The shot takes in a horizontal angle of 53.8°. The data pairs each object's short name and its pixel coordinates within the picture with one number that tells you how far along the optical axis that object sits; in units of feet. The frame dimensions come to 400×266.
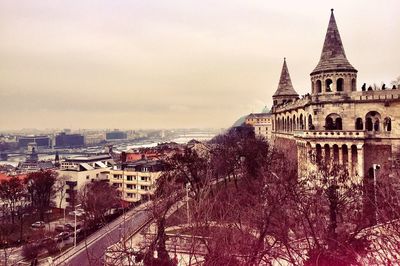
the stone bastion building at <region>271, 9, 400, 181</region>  114.21
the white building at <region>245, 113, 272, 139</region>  435.53
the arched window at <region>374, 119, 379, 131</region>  117.39
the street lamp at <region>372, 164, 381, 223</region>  71.93
